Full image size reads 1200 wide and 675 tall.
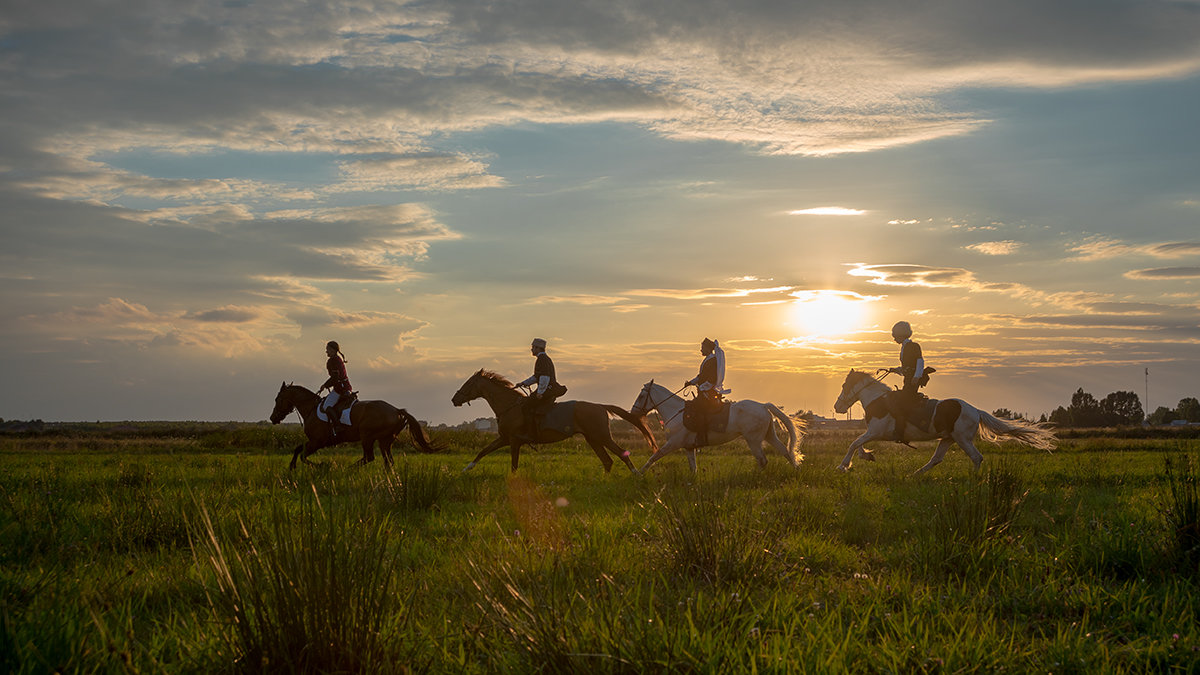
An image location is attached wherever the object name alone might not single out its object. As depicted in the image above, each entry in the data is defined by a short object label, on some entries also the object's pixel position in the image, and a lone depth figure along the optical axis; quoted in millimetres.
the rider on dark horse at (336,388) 17703
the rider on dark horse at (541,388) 17031
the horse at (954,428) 17531
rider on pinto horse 17531
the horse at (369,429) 18109
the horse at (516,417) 17375
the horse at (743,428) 17047
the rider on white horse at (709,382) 16734
